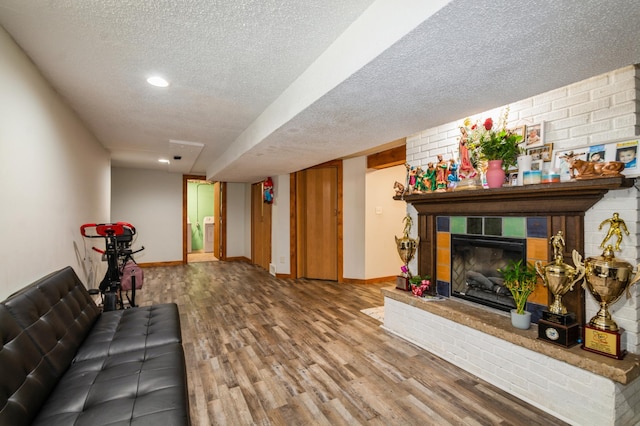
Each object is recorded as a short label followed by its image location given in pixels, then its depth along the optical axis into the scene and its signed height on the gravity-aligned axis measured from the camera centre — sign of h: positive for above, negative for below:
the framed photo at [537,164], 2.13 +0.34
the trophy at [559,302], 1.86 -0.59
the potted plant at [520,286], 2.11 -0.54
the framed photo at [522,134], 2.24 +0.59
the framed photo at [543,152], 2.11 +0.42
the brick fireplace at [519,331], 1.70 -0.85
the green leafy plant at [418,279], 2.96 -0.68
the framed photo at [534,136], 2.14 +0.55
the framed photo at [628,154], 1.71 +0.33
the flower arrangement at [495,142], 2.26 +0.55
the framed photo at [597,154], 1.84 +0.36
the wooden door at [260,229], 6.36 -0.38
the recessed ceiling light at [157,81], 2.23 +1.00
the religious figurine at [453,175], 2.71 +0.33
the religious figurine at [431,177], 2.89 +0.34
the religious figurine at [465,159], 2.58 +0.46
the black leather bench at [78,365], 1.19 -0.80
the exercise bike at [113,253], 3.01 -0.44
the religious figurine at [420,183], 2.98 +0.29
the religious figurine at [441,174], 2.79 +0.35
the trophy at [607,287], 1.67 -0.44
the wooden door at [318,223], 5.45 -0.21
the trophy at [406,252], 3.11 -0.43
